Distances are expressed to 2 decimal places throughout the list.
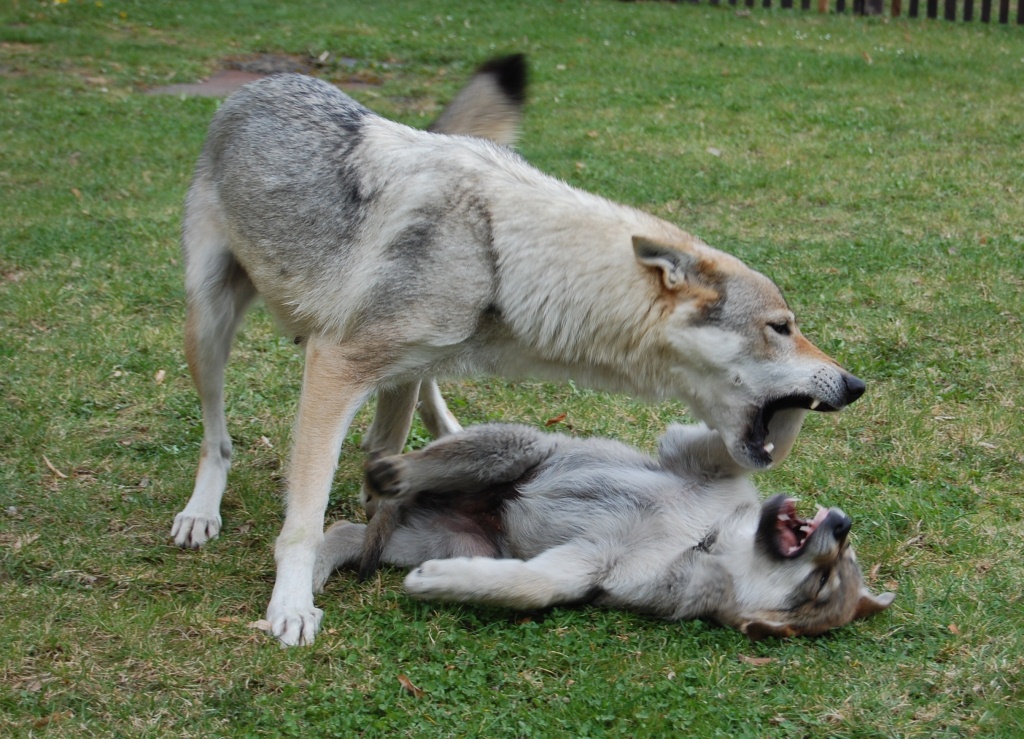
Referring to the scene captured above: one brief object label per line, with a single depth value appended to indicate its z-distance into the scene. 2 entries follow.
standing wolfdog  3.89
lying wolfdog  3.80
